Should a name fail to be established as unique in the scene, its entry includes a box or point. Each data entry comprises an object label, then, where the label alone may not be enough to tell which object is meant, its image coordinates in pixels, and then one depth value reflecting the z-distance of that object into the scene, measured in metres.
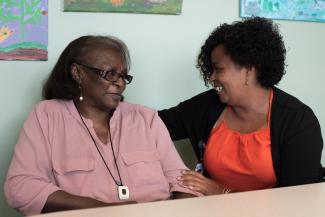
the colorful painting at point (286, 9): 2.29
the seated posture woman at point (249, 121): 1.77
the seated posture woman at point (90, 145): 1.50
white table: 1.11
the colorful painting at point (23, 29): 1.84
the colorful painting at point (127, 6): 1.95
